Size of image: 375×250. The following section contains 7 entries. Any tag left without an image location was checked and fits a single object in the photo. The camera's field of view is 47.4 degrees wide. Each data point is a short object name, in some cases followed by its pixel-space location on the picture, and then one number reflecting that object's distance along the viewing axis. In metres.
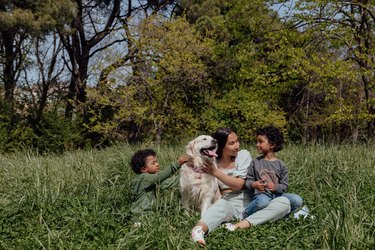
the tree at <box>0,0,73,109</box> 14.25
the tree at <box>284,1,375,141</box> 11.27
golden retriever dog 4.74
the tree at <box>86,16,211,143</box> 14.21
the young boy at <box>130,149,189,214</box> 4.85
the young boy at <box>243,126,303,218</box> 4.54
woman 4.28
